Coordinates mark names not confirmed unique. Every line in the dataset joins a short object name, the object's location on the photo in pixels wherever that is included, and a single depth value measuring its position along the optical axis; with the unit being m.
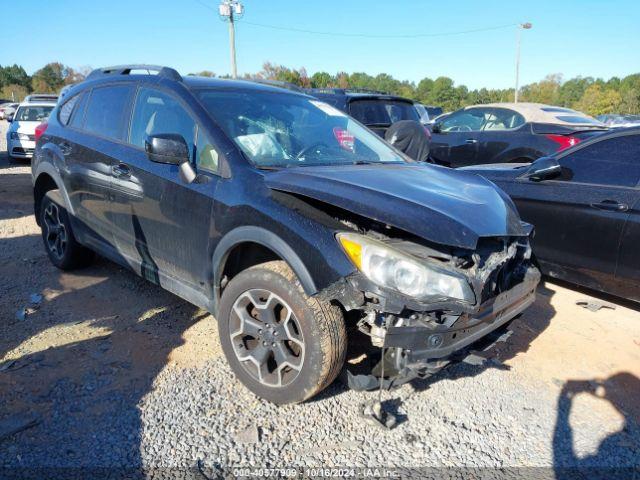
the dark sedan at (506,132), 7.42
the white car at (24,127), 12.16
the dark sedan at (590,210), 3.99
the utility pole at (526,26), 41.12
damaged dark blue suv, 2.36
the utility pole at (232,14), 24.06
